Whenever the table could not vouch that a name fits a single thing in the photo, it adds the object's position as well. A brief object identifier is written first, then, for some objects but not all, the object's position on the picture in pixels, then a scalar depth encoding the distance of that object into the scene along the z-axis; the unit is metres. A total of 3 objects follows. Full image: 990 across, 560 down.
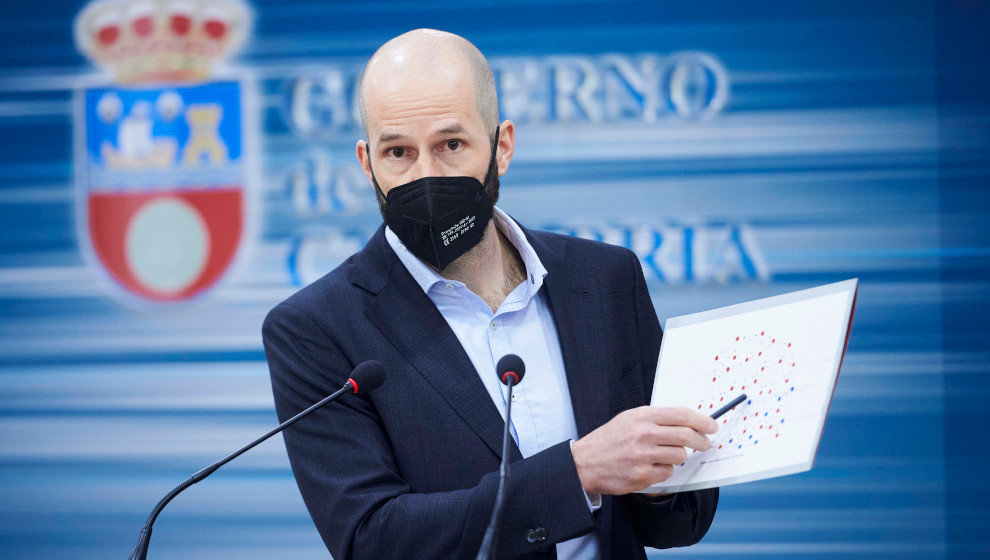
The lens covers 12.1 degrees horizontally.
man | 4.99
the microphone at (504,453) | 4.83
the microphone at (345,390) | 4.91
